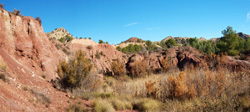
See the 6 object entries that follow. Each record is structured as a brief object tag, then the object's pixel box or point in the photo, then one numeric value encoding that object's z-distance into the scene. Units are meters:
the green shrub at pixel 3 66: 6.18
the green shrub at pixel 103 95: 9.26
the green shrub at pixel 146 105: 6.53
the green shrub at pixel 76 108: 6.41
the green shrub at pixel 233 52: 26.95
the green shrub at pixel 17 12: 11.09
